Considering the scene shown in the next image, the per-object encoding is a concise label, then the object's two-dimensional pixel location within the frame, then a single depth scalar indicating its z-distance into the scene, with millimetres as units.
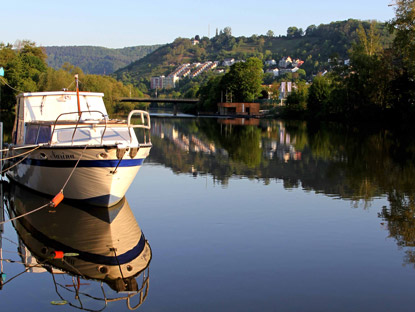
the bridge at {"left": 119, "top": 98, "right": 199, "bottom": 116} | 131125
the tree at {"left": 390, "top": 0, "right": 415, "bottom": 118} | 64562
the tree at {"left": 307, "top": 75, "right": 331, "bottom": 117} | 99375
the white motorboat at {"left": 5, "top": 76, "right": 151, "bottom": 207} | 18312
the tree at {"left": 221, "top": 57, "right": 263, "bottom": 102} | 129500
